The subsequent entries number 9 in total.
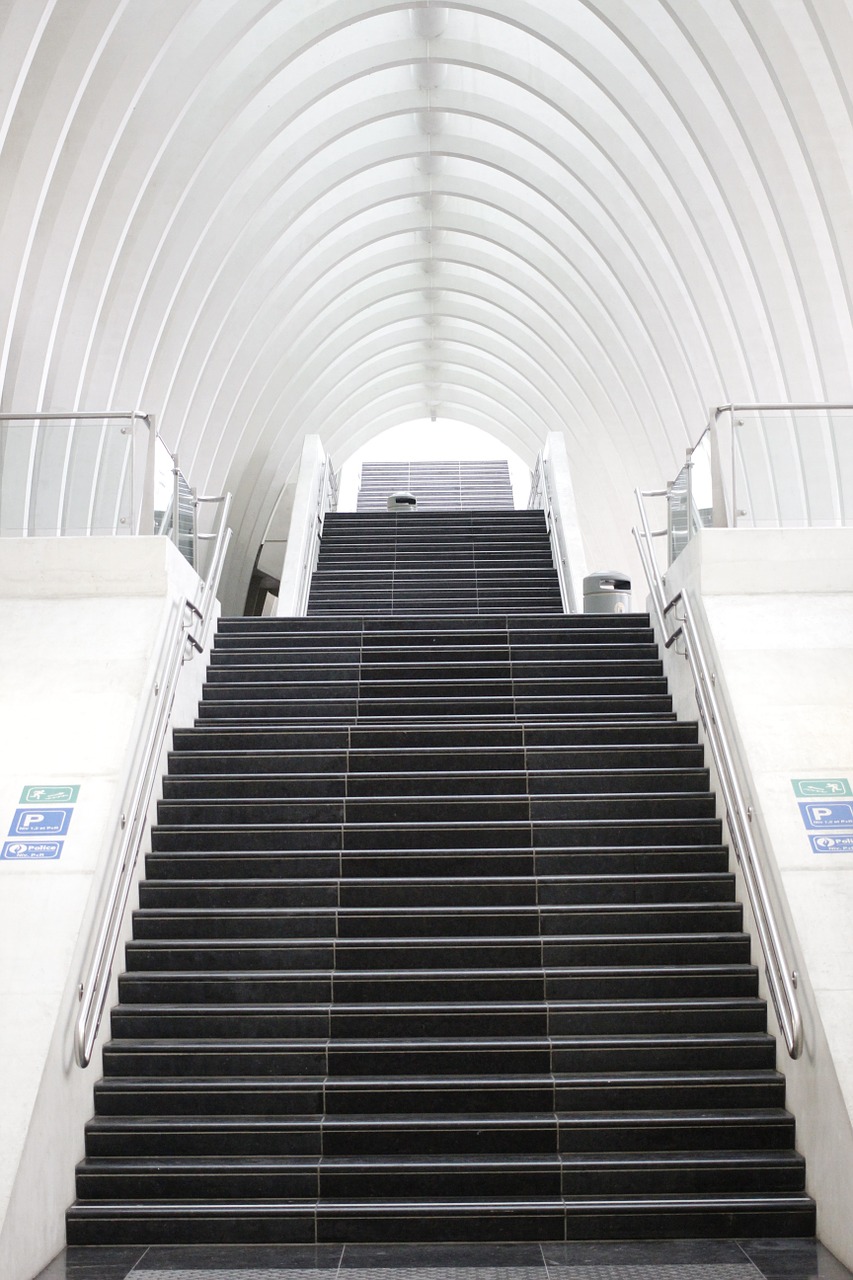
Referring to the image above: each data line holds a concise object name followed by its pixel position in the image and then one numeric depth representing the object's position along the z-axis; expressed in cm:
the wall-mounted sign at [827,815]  694
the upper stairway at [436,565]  1505
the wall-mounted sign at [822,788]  714
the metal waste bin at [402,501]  2377
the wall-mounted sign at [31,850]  687
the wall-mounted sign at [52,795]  726
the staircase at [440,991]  598
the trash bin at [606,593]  1429
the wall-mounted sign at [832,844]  677
